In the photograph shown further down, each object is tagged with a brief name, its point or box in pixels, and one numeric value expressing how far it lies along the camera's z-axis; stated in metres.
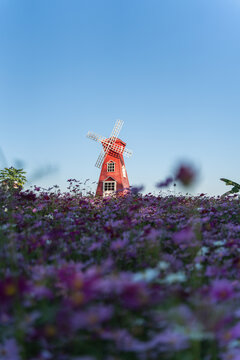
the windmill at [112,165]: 22.61
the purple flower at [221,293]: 1.42
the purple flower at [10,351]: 1.41
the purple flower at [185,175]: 2.12
